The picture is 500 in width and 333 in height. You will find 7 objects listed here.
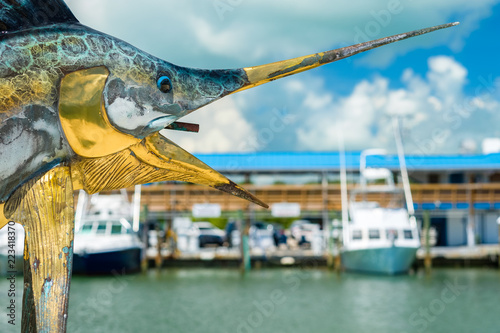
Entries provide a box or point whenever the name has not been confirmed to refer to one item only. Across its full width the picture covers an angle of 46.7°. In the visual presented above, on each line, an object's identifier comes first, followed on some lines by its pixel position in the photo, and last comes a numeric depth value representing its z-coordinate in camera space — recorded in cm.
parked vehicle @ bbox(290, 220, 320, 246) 3872
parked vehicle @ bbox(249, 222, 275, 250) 3469
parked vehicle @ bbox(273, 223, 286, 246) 3784
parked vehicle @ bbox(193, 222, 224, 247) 3756
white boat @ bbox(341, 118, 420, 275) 2731
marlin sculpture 249
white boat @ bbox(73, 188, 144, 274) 2694
